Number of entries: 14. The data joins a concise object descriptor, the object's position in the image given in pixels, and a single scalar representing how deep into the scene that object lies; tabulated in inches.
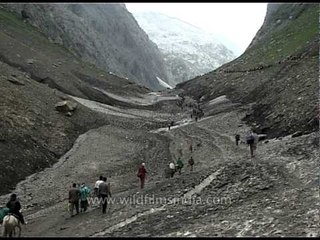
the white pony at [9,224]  930.7
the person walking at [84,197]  1159.1
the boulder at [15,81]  2492.6
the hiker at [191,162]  1594.5
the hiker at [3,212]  1044.5
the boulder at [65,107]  2495.1
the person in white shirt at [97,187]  1181.7
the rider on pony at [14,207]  1007.6
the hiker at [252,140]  1495.8
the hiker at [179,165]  1550.2
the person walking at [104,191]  1131.9
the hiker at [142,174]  1342.5
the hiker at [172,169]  1510.8
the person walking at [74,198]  1138.7
